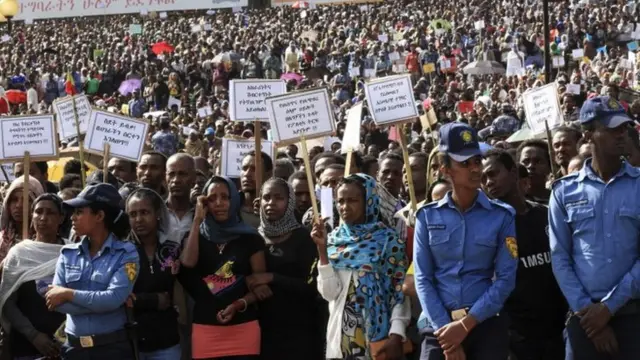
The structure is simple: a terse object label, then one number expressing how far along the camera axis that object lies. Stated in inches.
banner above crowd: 1834.4
